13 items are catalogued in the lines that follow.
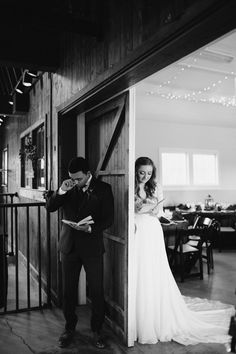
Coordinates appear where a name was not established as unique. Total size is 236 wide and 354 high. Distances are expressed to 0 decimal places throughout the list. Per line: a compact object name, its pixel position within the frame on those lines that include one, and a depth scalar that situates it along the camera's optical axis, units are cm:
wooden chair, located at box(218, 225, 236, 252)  763
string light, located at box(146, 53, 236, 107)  587
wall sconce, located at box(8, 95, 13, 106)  701
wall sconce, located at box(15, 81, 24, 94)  625
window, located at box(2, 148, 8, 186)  1021
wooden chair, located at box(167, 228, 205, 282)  521
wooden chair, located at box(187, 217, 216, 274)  562
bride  313
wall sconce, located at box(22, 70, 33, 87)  536
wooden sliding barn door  307
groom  299
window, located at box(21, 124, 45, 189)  545
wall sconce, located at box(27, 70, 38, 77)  499
